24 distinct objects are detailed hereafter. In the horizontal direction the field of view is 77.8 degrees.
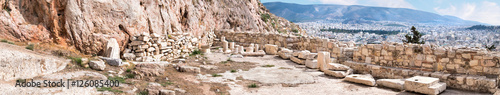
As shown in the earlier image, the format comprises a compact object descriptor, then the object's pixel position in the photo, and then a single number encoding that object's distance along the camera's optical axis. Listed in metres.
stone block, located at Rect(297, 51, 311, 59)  14.37
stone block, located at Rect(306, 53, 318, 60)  13.72
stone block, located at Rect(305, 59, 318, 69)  13.30
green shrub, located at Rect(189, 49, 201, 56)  17.23
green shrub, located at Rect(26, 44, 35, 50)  9.00
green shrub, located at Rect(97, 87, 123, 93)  6.92
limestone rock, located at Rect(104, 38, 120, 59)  11.26
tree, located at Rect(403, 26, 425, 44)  31.94
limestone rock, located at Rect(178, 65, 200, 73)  11.19
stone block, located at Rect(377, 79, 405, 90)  9.18
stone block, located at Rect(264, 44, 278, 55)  18.05
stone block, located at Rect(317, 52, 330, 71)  12.75
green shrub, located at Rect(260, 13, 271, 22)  32.03
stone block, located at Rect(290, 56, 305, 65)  14.48
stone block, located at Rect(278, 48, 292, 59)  16.11
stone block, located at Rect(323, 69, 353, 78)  11.26
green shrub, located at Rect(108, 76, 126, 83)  8.02
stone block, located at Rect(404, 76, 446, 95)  8.46
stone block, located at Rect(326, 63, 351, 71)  11.83
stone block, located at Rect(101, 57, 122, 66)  9.70
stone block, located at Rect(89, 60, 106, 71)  8.81
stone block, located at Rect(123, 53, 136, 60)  12.25
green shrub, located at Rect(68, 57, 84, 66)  8.79
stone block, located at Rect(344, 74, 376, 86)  9.81
